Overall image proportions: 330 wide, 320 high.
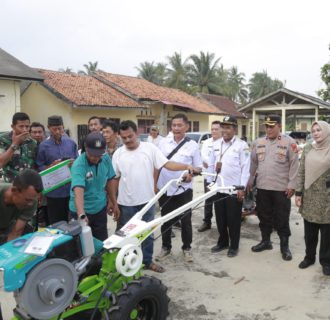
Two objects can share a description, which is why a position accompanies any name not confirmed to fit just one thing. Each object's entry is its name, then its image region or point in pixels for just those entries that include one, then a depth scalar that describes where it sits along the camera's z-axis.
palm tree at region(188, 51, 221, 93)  37.84
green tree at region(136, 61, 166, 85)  37.69
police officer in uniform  4.60
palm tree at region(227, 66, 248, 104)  46.81
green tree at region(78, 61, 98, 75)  44.84
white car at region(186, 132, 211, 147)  15.81
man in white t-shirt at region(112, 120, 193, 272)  4.02
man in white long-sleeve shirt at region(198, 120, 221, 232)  6.07
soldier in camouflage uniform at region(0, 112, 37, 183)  3.84
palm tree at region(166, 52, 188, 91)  35.97
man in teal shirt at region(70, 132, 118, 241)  3.25
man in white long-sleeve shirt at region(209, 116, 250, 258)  4.70
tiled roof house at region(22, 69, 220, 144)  18.31
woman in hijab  4.07
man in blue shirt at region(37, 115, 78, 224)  4.45
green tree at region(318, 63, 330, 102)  16.80
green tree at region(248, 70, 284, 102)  47.78
